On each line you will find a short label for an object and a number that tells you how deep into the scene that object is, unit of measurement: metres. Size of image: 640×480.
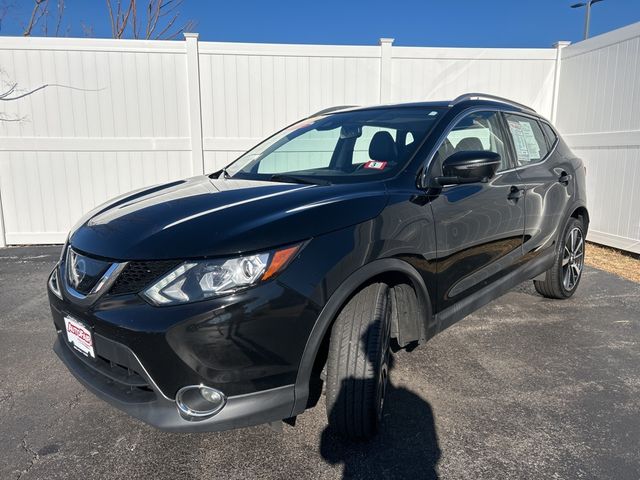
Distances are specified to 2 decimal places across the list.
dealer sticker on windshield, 2.62
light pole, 15.45
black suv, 1.80
